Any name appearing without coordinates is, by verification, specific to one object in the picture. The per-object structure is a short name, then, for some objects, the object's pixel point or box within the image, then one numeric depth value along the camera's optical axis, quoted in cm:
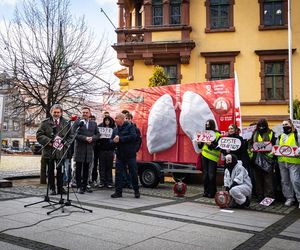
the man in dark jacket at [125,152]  700
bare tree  1005
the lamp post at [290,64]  1211
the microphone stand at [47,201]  570
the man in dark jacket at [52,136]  676
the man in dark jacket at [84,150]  726
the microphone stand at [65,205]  542
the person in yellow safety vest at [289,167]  665
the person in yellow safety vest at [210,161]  740
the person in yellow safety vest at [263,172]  707
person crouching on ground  624
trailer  829
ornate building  1491
